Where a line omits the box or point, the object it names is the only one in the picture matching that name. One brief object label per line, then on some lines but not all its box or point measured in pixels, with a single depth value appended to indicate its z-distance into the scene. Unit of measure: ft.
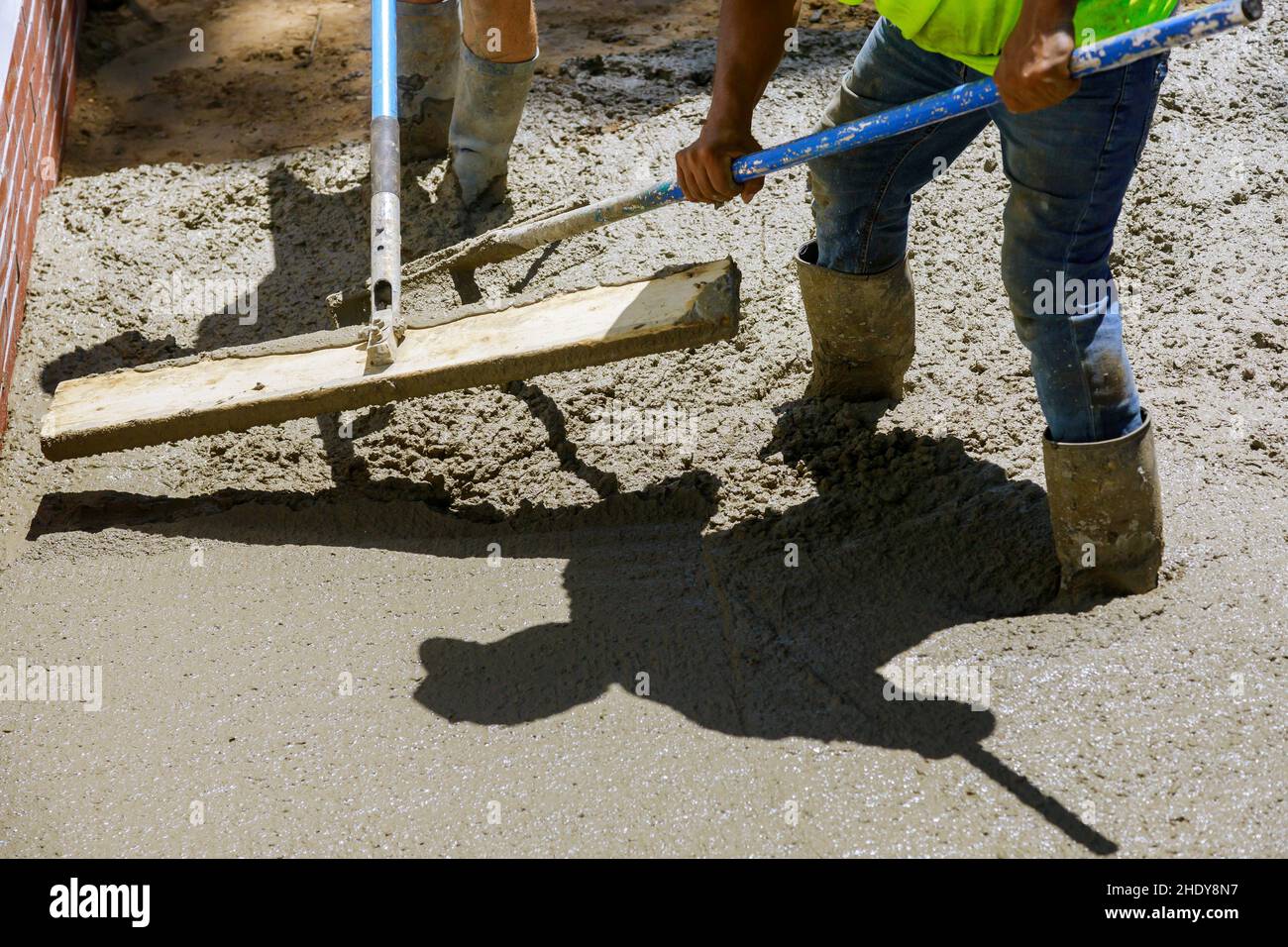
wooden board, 7.61
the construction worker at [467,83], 9.86
